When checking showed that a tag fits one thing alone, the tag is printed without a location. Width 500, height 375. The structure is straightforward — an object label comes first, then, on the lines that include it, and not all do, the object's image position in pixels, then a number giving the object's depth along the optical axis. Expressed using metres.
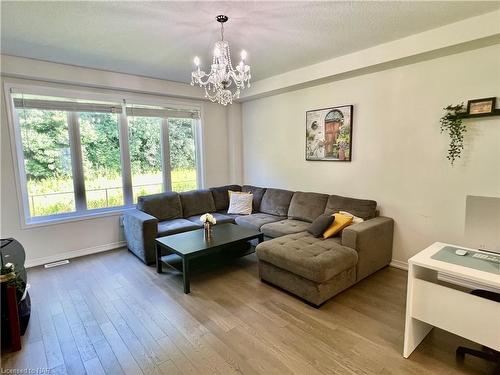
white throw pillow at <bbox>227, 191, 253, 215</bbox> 4.48
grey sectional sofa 2.54
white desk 1.59
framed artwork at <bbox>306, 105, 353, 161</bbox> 3.63
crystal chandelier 2.39
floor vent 3.48
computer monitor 1.48
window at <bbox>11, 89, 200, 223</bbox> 3.46
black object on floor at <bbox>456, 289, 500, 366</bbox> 1.73
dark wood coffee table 2.78
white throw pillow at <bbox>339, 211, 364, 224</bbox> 3.20
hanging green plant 2.71
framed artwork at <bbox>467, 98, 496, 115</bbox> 2.51
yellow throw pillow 3.08
